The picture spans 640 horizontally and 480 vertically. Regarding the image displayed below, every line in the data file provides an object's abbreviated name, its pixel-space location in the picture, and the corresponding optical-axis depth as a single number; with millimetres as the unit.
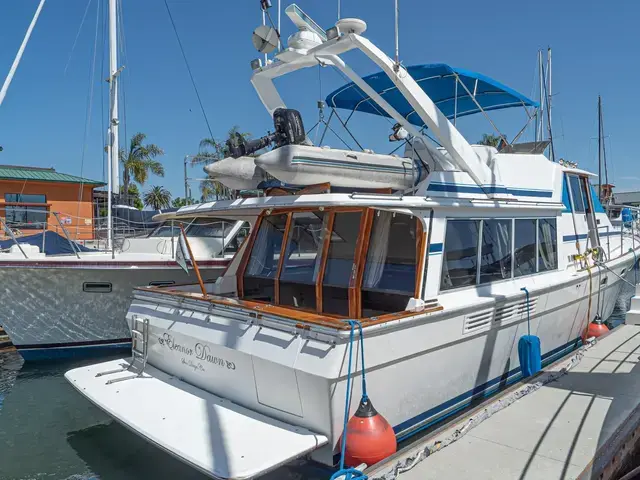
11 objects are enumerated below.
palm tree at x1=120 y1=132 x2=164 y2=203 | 40844
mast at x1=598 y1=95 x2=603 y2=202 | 28484
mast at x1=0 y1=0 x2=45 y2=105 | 6326
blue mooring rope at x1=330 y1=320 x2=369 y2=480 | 3955
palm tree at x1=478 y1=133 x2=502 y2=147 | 31883
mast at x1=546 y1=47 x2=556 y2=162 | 14115
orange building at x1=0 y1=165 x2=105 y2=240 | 21844
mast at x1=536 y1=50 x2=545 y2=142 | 10648
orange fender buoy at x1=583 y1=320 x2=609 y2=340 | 7867
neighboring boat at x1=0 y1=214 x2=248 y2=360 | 9047
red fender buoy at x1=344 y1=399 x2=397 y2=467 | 3922
